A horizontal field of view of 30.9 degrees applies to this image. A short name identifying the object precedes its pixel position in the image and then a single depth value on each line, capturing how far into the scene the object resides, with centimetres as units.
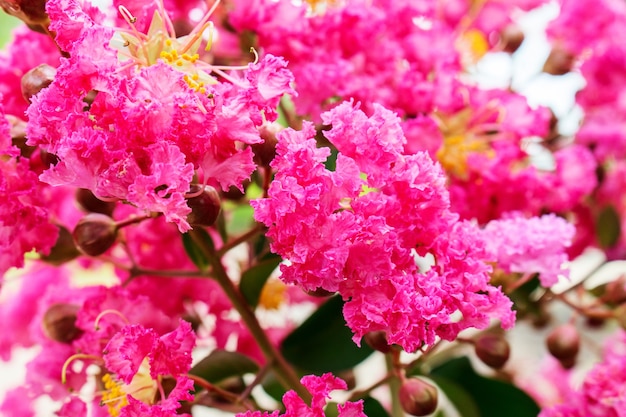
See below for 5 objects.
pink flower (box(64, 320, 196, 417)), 20
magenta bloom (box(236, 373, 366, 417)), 20
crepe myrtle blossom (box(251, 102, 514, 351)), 19
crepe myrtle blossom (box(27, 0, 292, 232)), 18
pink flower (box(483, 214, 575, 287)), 22
